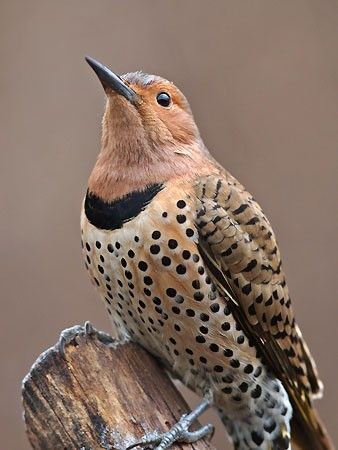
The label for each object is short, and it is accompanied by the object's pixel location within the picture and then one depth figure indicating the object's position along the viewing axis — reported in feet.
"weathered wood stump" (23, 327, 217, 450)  17.01
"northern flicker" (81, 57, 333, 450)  18.39
